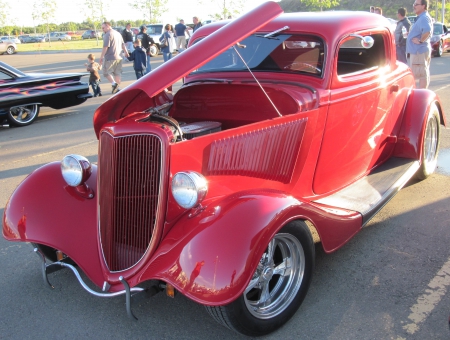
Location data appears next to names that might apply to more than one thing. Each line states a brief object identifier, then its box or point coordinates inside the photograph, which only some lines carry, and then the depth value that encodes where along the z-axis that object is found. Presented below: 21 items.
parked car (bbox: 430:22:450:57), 17.91
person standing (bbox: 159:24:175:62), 15.09
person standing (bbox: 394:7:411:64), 9.38
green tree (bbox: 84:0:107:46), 40.38
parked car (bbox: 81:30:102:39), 53.78
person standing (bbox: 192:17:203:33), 15.21
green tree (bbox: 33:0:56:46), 40.38
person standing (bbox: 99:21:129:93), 11.10
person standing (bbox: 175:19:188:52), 18.17
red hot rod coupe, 2.41
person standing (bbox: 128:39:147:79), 11.73
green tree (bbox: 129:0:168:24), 42.16
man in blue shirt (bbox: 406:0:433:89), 7.45
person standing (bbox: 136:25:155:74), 14.52
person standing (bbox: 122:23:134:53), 17.87
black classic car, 8.16
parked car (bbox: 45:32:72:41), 52.32
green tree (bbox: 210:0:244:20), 35.34
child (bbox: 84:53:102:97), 10.52
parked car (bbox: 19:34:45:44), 50.04
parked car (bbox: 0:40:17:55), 30.86
